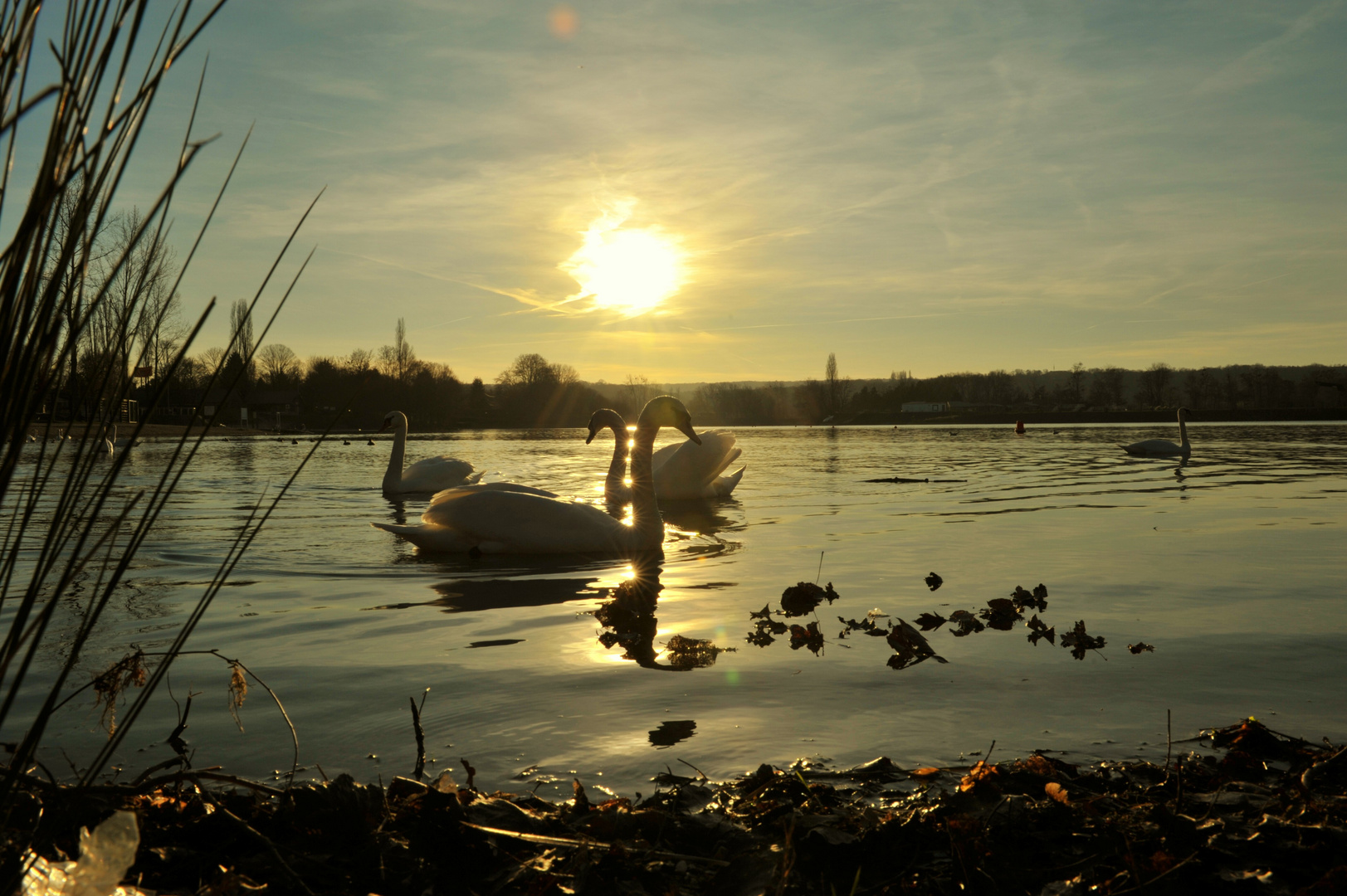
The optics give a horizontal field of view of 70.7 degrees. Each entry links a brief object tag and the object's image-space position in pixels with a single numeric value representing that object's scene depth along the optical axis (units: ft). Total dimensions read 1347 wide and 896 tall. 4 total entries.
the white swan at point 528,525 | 27.71
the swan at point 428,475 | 53.31
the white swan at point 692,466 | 48.65
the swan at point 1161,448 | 82.43
